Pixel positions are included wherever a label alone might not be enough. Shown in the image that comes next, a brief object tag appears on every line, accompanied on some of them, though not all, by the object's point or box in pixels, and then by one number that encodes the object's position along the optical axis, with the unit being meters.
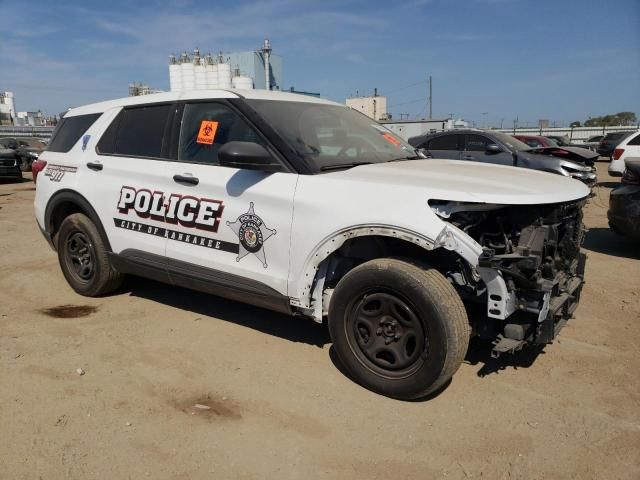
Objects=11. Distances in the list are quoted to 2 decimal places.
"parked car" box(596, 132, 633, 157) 22.07
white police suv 2.74
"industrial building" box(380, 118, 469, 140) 34.25
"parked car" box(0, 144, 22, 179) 16.06
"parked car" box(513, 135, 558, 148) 16.94
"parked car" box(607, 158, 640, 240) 5.81
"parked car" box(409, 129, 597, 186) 10.02
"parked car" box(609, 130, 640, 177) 12.53
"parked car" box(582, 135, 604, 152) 27.65
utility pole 53.92
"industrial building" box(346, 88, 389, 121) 65.61
